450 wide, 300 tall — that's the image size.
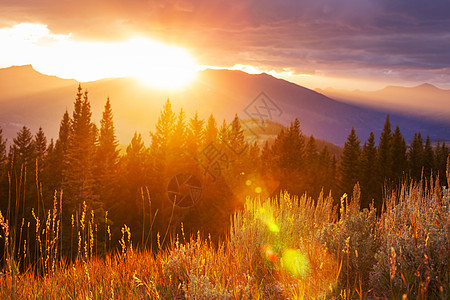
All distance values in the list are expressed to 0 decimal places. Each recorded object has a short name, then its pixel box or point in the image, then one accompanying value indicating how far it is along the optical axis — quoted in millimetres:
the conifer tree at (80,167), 54500
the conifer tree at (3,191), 57469
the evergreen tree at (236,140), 68625
